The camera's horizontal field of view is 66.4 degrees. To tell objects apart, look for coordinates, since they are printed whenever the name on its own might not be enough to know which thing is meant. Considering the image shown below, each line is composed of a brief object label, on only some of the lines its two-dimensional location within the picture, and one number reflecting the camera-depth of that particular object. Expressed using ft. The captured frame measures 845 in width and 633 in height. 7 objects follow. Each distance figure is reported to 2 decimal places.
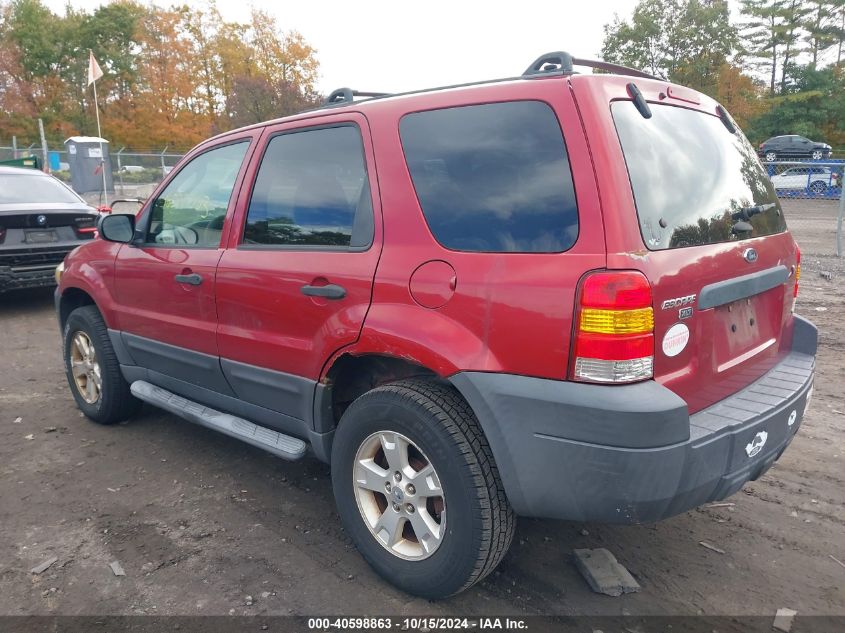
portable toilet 66.74
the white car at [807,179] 50.98
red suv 6.89
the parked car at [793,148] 94.17
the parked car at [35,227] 23.30
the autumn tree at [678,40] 132.16
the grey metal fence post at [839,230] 33.26
